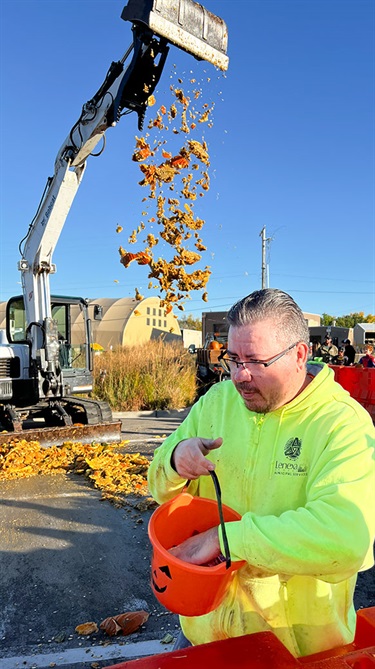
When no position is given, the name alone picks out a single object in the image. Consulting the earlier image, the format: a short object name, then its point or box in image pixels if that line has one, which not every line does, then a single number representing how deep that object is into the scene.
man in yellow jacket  1.42
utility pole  30.92
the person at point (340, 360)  16.69
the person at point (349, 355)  17.21
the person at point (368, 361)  13.32
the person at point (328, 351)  16.32
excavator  7.16
